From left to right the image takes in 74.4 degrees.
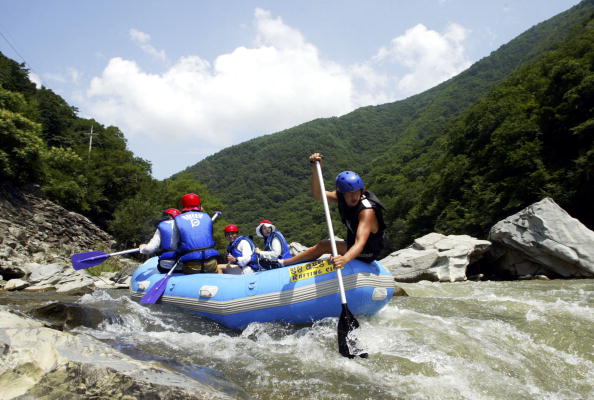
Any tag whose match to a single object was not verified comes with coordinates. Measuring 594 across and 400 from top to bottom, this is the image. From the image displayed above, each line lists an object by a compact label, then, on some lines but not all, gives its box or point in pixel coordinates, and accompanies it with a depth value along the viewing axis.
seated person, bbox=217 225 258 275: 7.08
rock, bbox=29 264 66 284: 13.43
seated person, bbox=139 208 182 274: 7.06
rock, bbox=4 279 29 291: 12.42
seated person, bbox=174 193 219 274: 6.83
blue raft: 5.11
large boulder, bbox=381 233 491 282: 13.21
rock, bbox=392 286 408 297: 8.95
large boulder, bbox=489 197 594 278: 12.09
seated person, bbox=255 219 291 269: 6.99
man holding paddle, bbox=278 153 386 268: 4.86
